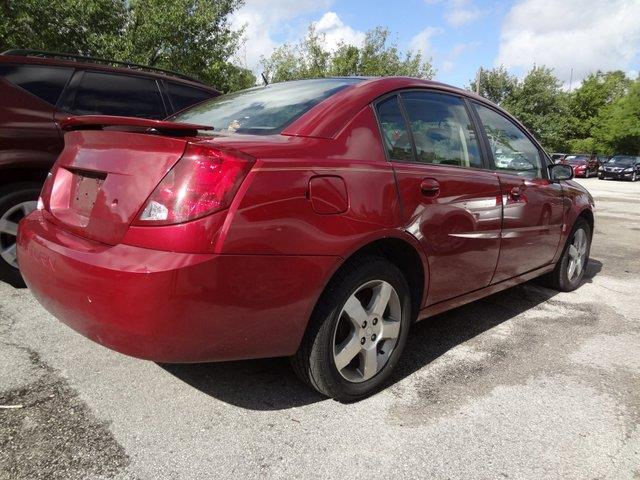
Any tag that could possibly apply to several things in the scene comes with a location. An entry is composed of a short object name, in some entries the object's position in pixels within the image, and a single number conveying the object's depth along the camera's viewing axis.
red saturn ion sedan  1.93
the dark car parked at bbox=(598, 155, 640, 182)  32.16
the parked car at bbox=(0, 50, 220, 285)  3.78
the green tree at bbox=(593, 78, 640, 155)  45.00
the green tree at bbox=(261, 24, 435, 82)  28.28
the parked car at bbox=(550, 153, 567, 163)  31.97
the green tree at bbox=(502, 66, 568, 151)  38.88
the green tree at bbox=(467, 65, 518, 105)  39.62
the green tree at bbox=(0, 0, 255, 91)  11.24
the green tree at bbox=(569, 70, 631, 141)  50.34
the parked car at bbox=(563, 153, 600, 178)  33.25
